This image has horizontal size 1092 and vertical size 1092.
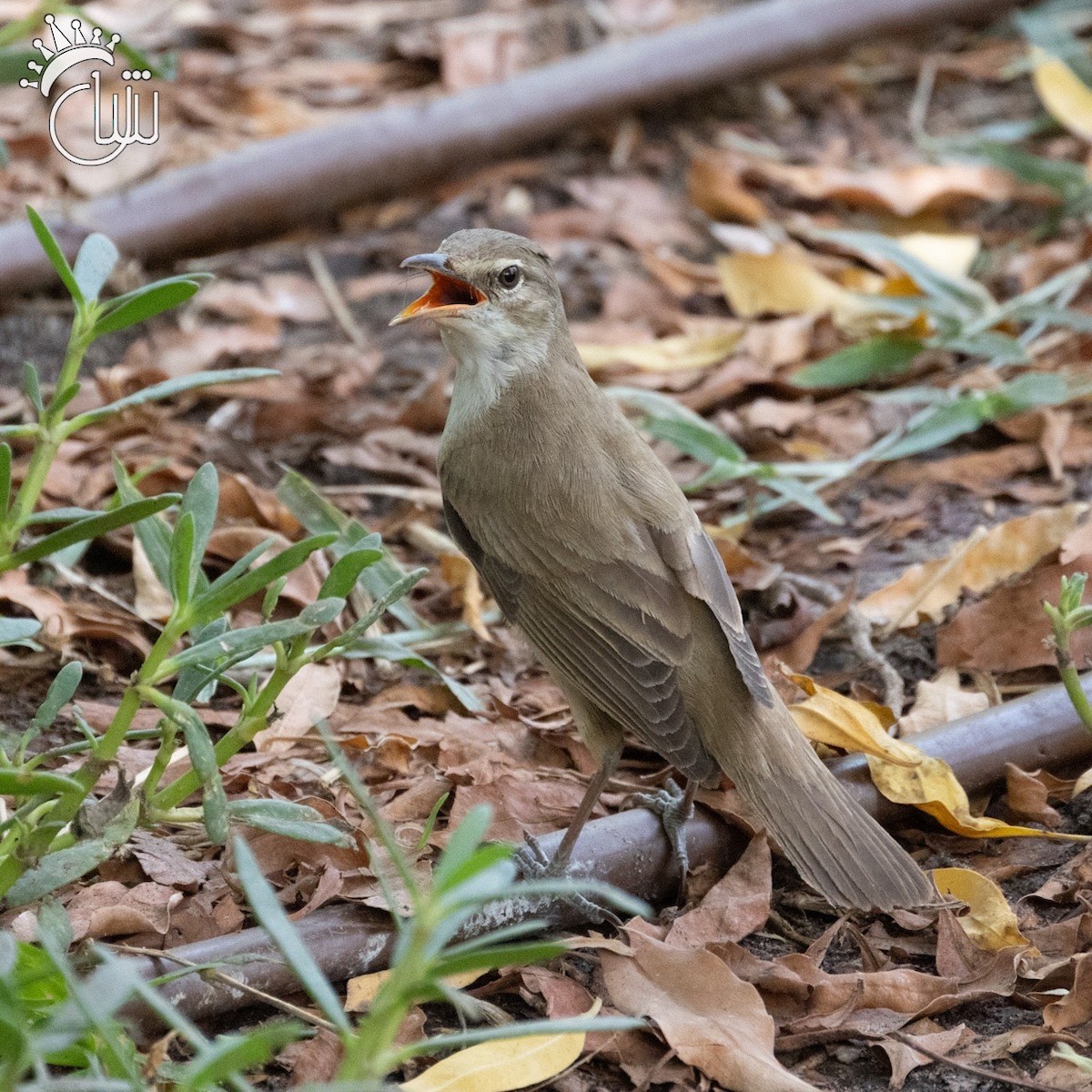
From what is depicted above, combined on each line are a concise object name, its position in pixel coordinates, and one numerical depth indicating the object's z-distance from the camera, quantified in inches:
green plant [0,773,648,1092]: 168.2
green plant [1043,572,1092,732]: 285.1
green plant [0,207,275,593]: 244.4
